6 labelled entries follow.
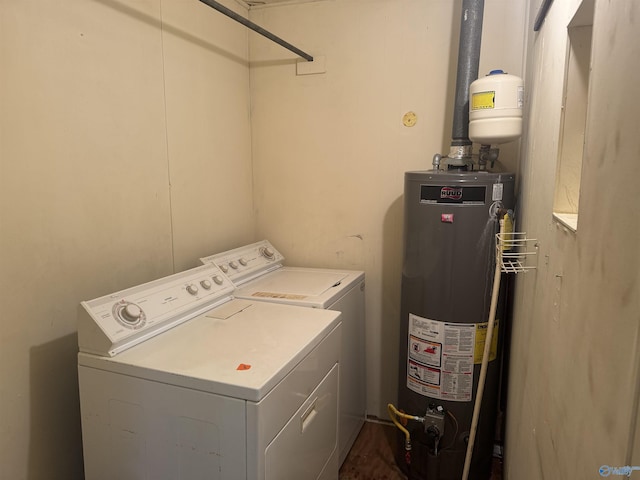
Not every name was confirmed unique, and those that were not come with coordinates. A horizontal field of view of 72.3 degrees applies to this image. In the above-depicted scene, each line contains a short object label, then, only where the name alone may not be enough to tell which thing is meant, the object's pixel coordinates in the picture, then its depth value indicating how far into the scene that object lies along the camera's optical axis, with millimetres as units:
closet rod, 1589
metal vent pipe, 1814
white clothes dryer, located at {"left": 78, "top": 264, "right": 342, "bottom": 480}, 1109
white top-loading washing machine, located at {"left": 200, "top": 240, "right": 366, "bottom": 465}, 1838
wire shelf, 1366
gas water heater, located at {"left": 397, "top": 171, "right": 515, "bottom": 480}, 1723
